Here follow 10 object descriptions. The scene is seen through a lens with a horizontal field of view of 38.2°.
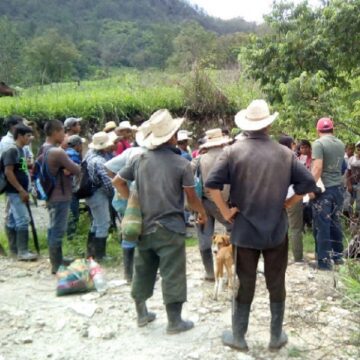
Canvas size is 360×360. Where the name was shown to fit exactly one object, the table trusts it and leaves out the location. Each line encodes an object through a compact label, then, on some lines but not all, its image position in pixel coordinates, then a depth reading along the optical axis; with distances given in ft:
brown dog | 16.38
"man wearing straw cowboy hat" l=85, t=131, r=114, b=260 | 20.42
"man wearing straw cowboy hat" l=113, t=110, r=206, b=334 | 13.62
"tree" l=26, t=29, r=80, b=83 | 154.65
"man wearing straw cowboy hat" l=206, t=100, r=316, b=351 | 12.54
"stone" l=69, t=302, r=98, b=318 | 15.62
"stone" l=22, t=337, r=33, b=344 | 13.94
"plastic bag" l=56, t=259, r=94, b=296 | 17.48
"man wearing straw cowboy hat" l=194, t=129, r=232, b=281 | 18.48
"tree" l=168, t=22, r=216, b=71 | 140.47
